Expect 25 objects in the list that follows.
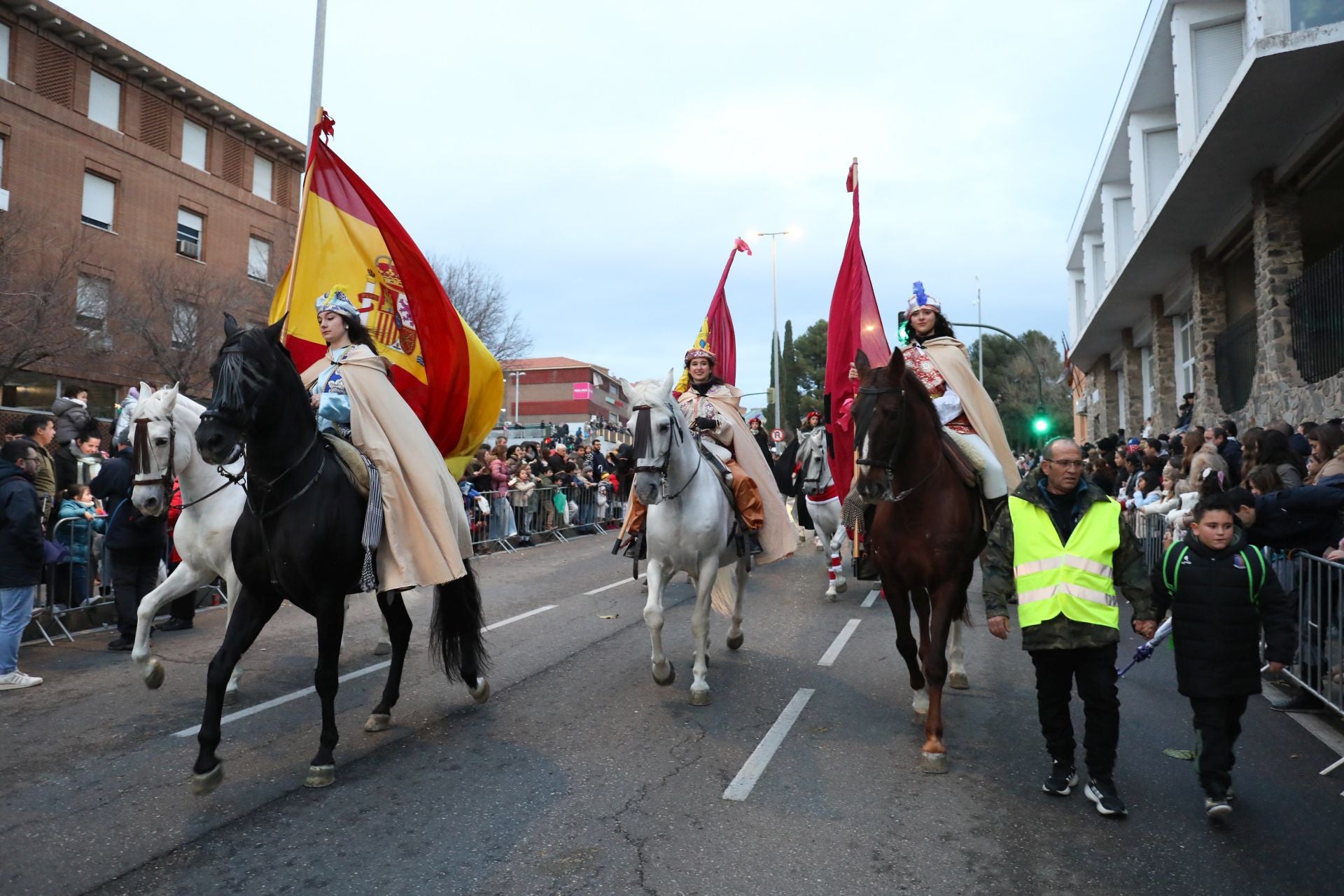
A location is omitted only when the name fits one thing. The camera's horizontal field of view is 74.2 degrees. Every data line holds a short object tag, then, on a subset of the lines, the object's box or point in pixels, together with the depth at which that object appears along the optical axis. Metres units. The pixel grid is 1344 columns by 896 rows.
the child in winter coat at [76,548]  9.04
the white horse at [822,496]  11.72
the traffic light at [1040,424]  25.00
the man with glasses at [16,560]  6.75
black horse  4.55
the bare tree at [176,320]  22.03
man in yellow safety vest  4.41
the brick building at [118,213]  20.16
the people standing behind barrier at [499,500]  16.69
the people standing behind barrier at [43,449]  8.30
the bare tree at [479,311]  27.78
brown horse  5.14
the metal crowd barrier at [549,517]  16.44
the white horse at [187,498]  6.72
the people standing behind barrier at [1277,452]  7.74
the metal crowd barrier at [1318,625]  5.90
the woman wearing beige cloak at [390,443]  5.34
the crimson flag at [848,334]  7.22
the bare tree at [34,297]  17.19
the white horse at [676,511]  6.06
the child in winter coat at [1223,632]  4.29
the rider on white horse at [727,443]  7.24
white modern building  11.67
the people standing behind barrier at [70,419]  10.48
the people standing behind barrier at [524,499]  17.41
